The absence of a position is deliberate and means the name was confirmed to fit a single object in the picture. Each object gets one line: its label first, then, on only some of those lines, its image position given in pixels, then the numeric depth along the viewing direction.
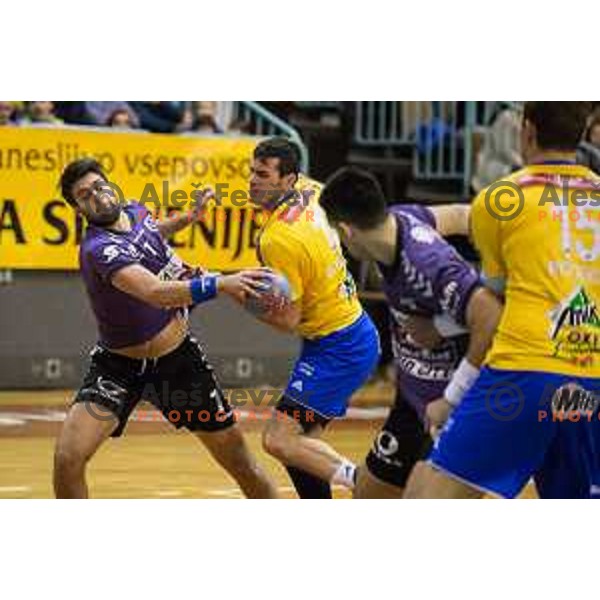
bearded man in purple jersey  10.31
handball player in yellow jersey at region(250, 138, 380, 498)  10.40
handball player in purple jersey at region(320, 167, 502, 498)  7.42
